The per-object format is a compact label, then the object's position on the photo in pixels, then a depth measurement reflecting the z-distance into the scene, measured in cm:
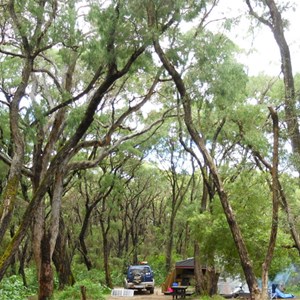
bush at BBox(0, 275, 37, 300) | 1626
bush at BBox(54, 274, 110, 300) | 1596
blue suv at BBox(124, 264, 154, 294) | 2642
